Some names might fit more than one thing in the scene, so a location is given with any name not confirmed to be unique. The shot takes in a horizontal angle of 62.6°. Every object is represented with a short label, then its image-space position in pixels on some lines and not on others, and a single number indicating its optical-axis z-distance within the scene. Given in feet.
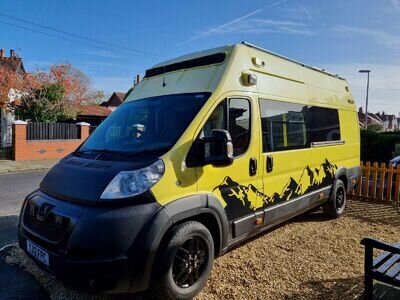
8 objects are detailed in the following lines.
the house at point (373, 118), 239.30
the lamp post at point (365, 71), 90.02
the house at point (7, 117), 54.44
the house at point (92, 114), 103.50
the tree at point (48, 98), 65.16
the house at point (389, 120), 284.78
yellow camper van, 9.30
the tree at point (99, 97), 153.85
